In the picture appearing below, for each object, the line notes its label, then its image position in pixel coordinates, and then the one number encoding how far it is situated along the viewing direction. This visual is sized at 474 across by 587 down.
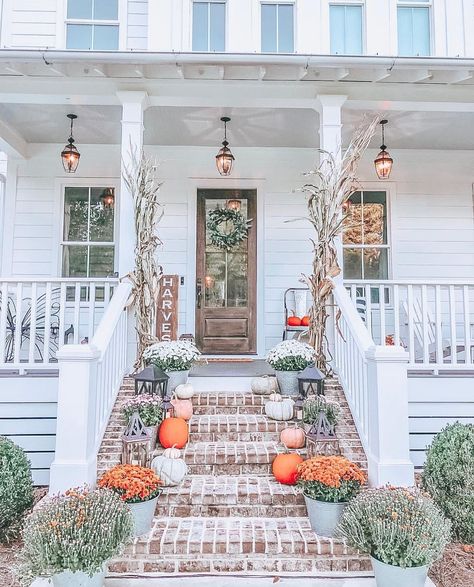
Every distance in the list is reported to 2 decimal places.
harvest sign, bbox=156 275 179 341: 5.51
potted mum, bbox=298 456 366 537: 2.62
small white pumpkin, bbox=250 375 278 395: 3.97
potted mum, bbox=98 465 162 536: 2.60
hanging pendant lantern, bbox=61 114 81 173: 5.29
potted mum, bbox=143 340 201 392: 3.95
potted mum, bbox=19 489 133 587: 2.15
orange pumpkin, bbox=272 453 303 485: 3.03
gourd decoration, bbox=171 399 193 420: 3.62
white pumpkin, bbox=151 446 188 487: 2.97
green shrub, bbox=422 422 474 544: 2.88
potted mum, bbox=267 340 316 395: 3.96
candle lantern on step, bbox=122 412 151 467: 3.02
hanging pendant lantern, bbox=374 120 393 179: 5.43
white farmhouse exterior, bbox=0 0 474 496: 3.97
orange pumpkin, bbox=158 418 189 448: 3.35
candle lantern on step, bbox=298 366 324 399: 3.64
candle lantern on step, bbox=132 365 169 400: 3.56
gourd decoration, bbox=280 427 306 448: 3.34
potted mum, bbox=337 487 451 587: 2.24
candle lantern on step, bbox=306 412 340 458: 3.07
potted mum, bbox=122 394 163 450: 3.36
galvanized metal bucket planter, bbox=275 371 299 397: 3.96
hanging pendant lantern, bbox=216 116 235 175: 5.27
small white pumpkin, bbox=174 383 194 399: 3.78
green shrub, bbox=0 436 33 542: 2.91
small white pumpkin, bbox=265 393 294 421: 3.63
